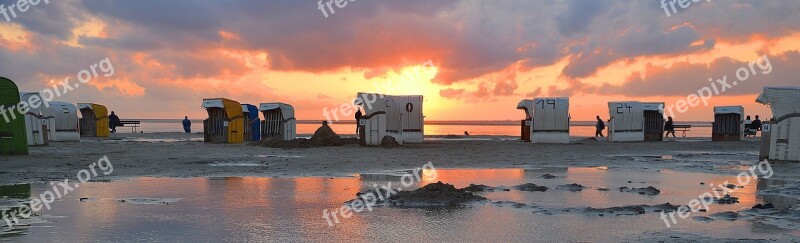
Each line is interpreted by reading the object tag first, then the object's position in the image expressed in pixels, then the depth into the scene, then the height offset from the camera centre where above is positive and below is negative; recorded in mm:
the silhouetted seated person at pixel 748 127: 43734 -960
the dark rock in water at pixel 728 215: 9509 -1561
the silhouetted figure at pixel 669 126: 48938 -1022
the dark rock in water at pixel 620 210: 10047 -1584
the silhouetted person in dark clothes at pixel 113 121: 55500 -1239
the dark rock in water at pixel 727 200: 11328 -1571
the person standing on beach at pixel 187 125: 57719 -1538
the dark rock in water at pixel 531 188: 13241 -1614
